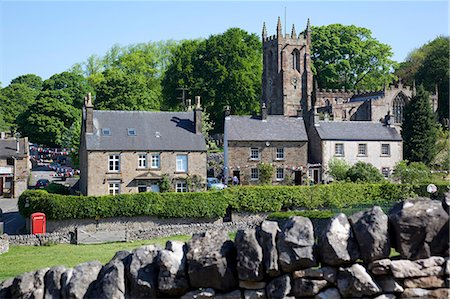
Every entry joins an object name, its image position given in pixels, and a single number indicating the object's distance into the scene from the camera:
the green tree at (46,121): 87.25
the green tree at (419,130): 64.44
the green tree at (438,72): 84.75
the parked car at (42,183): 58.96
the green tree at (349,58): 101.88
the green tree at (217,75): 80.56
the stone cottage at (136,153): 45.34
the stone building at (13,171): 58.16
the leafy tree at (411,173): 51.28
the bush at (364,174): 50.31
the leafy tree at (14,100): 106.90
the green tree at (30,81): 136.12
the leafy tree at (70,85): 97.38
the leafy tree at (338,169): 52.03
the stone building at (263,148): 53.59
